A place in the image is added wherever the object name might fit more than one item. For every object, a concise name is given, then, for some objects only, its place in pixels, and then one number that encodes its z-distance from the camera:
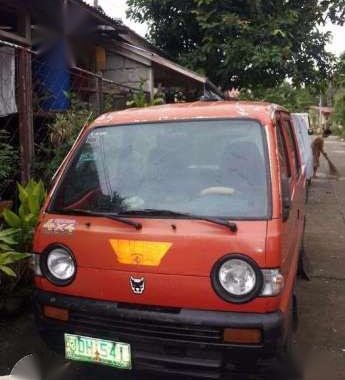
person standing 15.11
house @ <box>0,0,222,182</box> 5.17
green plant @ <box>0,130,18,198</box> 4.46
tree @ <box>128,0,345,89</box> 11.66
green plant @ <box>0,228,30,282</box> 3.69
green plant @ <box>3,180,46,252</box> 4.27
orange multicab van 2.70
